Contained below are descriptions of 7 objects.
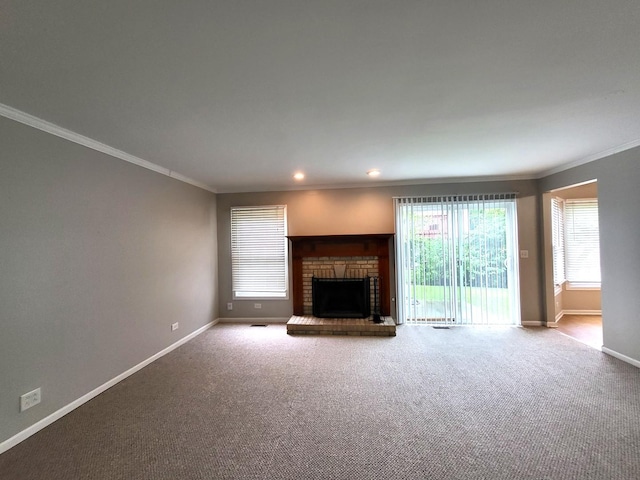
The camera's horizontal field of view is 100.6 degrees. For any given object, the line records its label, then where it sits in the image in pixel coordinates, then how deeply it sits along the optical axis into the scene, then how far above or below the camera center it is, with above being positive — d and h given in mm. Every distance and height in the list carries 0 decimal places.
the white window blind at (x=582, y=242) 4848 -39
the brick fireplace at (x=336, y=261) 4586 -294
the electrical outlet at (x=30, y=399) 2003 -1152
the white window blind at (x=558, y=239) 4416 +24
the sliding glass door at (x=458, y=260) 4383 -309
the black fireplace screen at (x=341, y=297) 4520 -911
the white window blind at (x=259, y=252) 4883 -113
